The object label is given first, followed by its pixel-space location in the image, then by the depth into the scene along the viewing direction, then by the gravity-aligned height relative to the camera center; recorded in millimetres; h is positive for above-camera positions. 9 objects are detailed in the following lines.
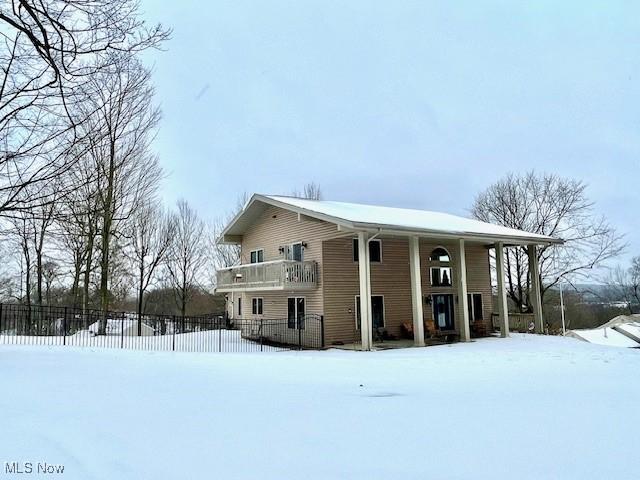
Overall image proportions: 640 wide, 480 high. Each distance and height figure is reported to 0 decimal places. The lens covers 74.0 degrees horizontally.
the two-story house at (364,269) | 15534 +948
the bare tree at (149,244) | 27612 +3601
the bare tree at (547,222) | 29272 +4700
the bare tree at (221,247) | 35812 +4058
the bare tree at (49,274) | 27872 +1722
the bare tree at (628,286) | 41688 -200
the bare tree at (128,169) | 16531 +6117
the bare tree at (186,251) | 33094 +3526
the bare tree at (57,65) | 6316 +3773
